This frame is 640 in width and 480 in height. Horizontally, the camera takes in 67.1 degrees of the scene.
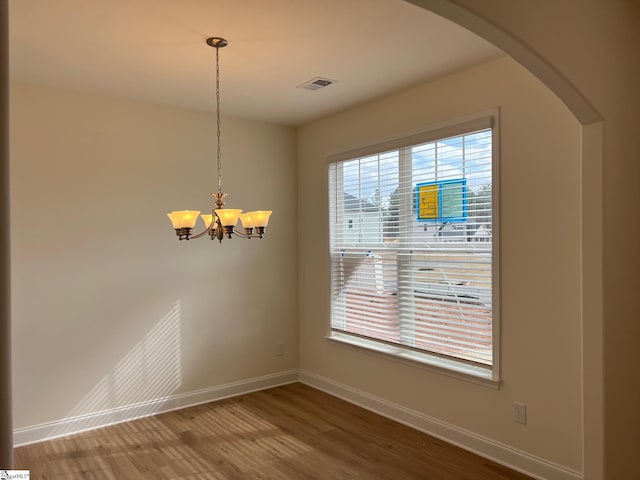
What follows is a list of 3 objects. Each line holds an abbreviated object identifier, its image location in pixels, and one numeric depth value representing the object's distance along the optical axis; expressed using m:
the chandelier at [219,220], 2.84
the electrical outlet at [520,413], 3.11
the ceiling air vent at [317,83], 3.61
